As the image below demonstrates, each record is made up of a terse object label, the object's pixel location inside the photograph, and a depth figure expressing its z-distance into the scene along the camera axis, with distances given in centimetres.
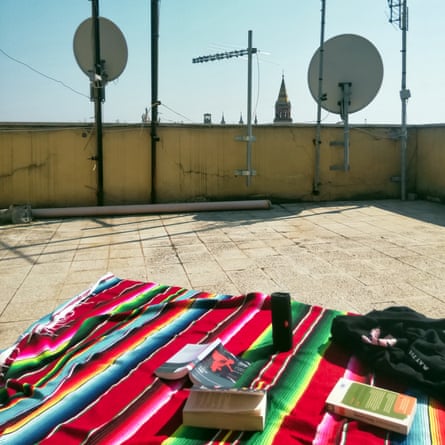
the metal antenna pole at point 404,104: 782
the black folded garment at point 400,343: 192
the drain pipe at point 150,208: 673
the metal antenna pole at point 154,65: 748
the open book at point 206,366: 193
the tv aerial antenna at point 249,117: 748
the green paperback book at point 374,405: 164
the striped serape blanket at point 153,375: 165
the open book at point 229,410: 165
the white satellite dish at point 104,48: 740
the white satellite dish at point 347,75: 774
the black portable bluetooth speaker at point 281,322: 226
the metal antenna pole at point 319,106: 769
